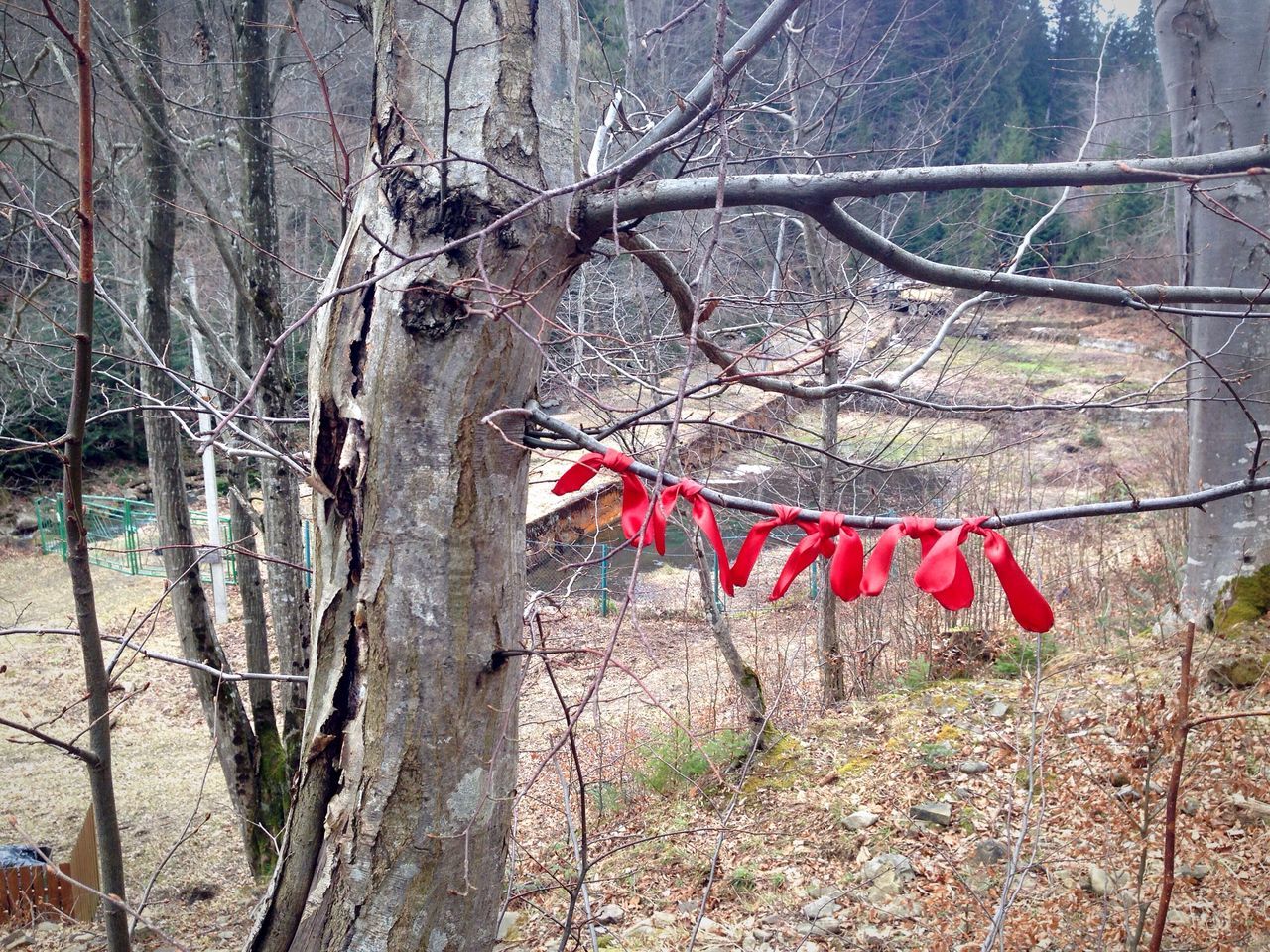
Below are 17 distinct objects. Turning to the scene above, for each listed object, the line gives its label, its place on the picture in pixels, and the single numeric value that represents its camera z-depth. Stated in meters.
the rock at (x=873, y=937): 3.50
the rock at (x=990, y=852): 3.77
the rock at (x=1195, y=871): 3.38
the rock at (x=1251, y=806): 3.62
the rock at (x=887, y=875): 3.87
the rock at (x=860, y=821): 4.43
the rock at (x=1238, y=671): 4.20
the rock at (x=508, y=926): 4.27
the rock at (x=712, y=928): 3.84
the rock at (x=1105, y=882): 3.09
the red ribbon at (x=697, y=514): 1.99
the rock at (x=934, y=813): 4.29
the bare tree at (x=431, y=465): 1.68
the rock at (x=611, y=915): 4.16
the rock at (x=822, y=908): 3.78
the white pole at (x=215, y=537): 10.39
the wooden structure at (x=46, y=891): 5.27
